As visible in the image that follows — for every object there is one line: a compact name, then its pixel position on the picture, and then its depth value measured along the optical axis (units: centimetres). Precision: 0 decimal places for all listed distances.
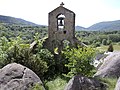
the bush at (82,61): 525
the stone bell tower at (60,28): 858
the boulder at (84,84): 447
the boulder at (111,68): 498
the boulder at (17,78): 510
